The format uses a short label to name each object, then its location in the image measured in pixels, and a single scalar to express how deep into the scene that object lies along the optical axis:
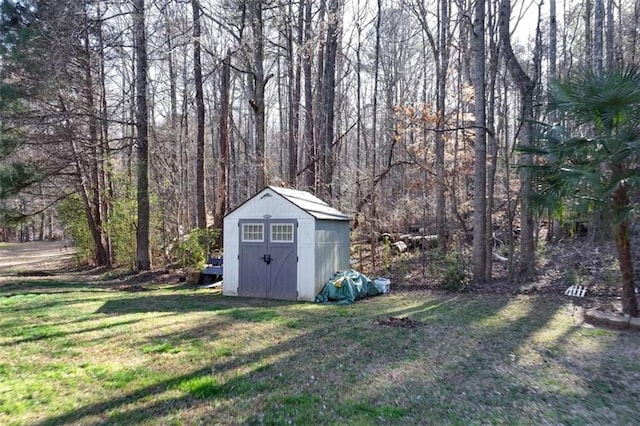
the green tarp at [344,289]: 8.47
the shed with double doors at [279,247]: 8.55
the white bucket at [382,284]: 9.36
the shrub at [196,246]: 12.30
